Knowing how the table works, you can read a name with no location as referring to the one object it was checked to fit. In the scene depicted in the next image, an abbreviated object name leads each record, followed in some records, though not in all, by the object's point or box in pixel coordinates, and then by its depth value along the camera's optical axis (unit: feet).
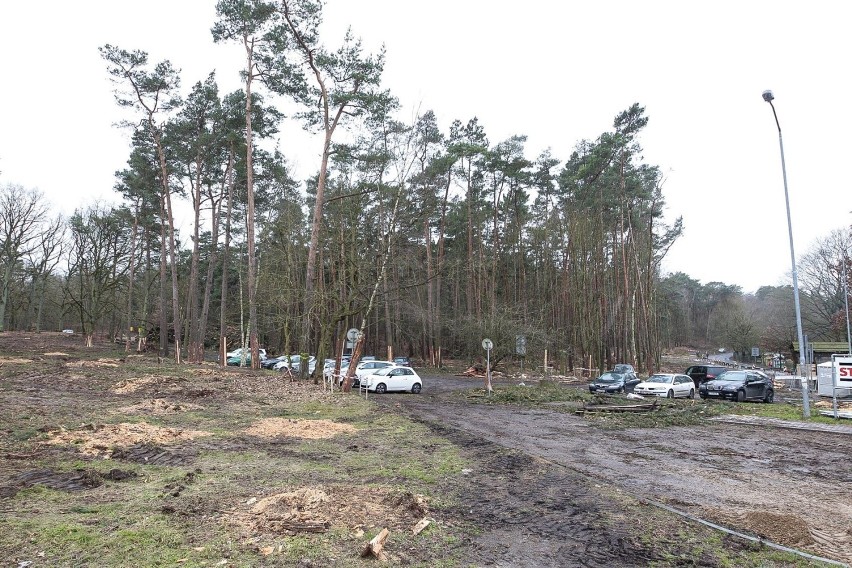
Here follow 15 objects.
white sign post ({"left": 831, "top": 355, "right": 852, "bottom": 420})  57.98
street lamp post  57.32
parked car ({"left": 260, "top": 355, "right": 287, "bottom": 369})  129.39
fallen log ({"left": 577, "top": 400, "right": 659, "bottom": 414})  63.62
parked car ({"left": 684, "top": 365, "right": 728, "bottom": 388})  106.63
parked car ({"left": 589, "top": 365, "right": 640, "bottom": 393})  95.45
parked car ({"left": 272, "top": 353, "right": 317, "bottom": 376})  103.83
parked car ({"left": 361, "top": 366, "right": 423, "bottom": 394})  86.63
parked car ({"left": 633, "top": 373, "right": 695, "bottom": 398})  90.53
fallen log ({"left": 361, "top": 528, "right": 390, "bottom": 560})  15.74
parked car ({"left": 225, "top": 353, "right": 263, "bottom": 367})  129.82
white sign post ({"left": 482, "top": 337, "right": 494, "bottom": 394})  79.39
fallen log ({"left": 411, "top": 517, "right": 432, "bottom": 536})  18.21
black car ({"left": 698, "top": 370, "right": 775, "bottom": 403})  87.45
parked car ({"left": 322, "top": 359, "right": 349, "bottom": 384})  82.28
